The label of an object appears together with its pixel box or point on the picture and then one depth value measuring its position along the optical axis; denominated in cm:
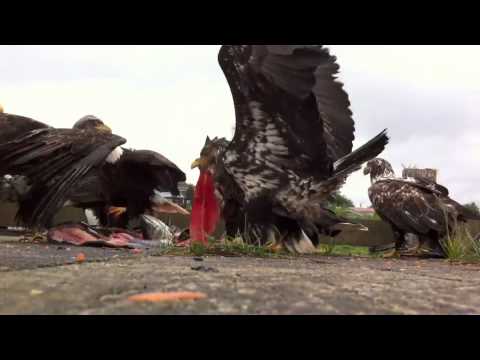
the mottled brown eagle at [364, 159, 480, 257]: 560
